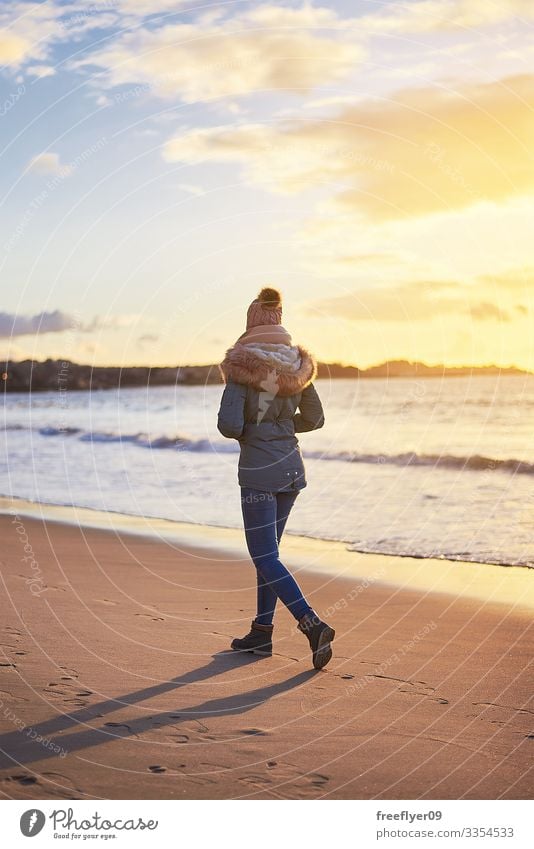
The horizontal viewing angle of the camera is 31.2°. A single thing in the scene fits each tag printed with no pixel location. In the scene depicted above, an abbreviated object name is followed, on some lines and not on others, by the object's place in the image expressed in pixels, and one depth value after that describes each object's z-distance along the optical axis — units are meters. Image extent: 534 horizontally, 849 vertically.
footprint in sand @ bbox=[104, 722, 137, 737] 4.57
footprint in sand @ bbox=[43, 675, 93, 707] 5.07
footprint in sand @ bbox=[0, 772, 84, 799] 3.88
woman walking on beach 6.02
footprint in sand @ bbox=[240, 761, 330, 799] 3.99
